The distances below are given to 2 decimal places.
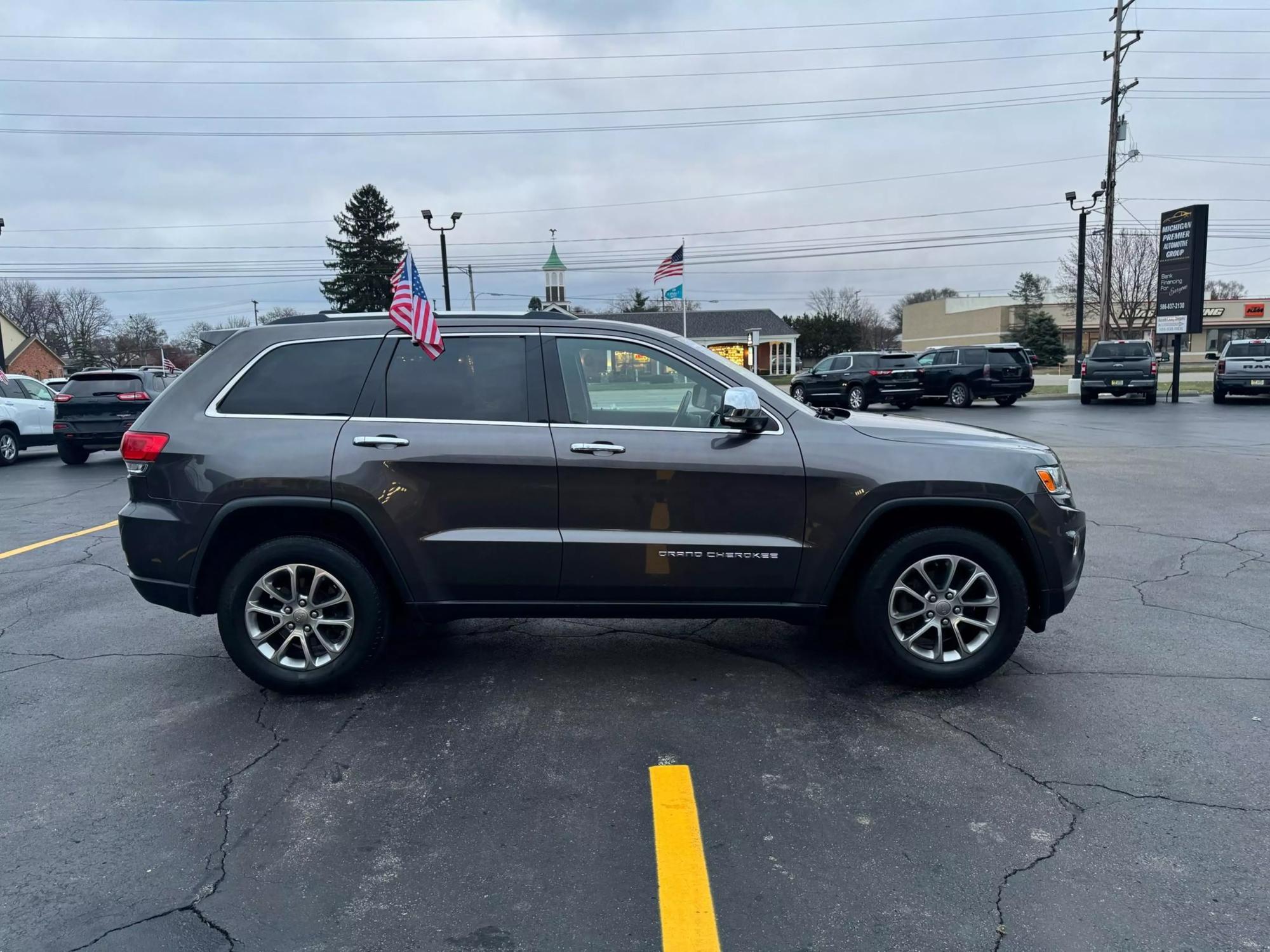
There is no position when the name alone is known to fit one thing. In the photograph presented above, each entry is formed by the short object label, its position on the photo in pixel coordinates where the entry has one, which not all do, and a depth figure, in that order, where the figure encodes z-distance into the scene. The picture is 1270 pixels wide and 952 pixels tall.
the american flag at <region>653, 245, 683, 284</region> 29.41
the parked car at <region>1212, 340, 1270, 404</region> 22.48
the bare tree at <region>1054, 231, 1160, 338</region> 57.56
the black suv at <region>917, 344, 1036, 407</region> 24.05
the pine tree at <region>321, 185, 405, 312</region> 58.59
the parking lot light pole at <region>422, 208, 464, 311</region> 30.10
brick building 69.38
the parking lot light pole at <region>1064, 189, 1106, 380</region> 34.00
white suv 15.15
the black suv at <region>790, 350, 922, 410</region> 24.41
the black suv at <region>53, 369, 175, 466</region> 14.30
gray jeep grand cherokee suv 4.05
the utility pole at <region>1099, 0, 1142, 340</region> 30.73
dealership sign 23.62
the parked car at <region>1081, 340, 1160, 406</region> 23.91
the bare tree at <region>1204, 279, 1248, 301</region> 83.69
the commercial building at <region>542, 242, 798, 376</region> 62.25
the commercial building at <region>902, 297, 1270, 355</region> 72.88
